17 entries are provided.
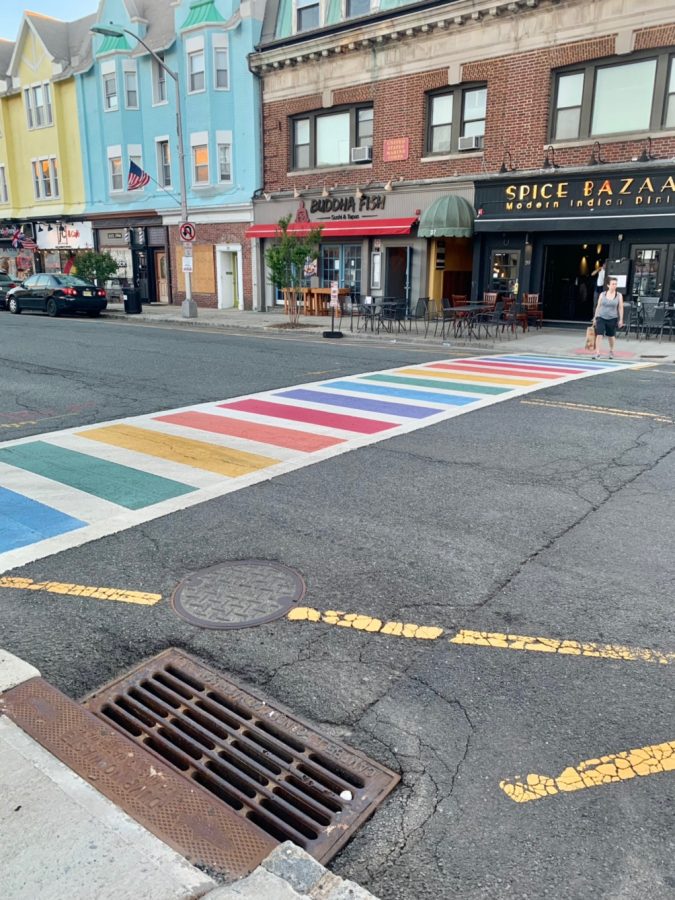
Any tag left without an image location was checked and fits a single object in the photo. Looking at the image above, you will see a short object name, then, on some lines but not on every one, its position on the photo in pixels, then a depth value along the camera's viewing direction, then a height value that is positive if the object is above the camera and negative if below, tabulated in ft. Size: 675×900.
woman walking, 47.60 -2.82
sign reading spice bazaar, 59.00 +7.00
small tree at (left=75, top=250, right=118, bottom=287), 97.19 +0.41
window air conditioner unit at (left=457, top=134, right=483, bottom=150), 69.92 +12.95
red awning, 74.69 +4.89
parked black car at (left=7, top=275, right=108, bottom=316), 86.84 -3.27
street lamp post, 81.14 +6.42
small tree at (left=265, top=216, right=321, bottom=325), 69.77 +1.34
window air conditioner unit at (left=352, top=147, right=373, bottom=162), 78.54 +13.06
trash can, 89.10 -4.02
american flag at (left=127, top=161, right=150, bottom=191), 86.69 +11.29
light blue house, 88.99 +18.08
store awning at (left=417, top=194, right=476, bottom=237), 68.90 +5.25
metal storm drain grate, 8.83 -6.75
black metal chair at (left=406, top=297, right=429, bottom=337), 65.62 -3.63
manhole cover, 13.39 -6.55
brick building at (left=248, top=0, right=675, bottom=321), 60.49 +12.91
